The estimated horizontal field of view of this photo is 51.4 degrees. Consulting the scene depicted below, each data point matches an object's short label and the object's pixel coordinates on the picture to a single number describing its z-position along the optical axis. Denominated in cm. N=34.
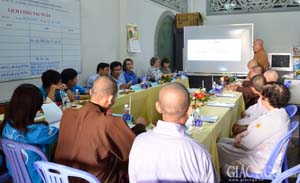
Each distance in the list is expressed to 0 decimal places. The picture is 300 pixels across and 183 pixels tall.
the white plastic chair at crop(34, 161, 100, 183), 119
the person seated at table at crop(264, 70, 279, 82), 343
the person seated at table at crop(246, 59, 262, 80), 414
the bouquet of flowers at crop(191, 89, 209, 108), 310
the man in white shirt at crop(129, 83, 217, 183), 121
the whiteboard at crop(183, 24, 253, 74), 706
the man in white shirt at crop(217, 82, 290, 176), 204
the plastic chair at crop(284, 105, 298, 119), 269
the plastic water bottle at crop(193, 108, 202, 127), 228
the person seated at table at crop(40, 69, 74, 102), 302
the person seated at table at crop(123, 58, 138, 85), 523
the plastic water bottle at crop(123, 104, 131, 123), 241
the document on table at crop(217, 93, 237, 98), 376
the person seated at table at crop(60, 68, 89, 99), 365
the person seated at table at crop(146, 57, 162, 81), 588
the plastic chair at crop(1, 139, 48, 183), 153
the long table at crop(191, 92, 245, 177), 205
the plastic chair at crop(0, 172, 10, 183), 200
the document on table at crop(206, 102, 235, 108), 311
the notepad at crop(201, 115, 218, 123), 242
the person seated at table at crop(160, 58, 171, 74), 664
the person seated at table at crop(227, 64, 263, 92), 407
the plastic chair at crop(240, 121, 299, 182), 191
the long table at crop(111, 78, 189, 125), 347
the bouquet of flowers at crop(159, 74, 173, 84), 516
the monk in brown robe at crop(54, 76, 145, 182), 154
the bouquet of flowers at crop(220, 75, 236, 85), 493
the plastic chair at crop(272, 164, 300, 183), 128
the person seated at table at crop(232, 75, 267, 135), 293
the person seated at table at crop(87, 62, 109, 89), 441
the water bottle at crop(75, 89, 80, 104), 327
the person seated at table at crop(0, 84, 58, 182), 169
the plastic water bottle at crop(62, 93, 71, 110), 287
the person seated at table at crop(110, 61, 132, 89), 475
